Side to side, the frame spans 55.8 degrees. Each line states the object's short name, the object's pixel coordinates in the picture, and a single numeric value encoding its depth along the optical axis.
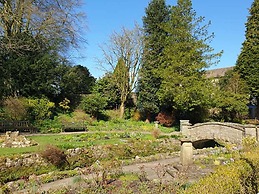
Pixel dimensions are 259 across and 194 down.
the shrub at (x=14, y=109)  16.91
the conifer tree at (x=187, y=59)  20.25
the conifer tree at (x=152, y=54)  24.33
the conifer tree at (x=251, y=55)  26.31
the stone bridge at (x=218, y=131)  13.92
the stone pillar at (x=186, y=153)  8.73
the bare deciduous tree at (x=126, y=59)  25.97
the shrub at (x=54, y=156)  10.37
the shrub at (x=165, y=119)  22.86
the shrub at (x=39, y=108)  18.53
